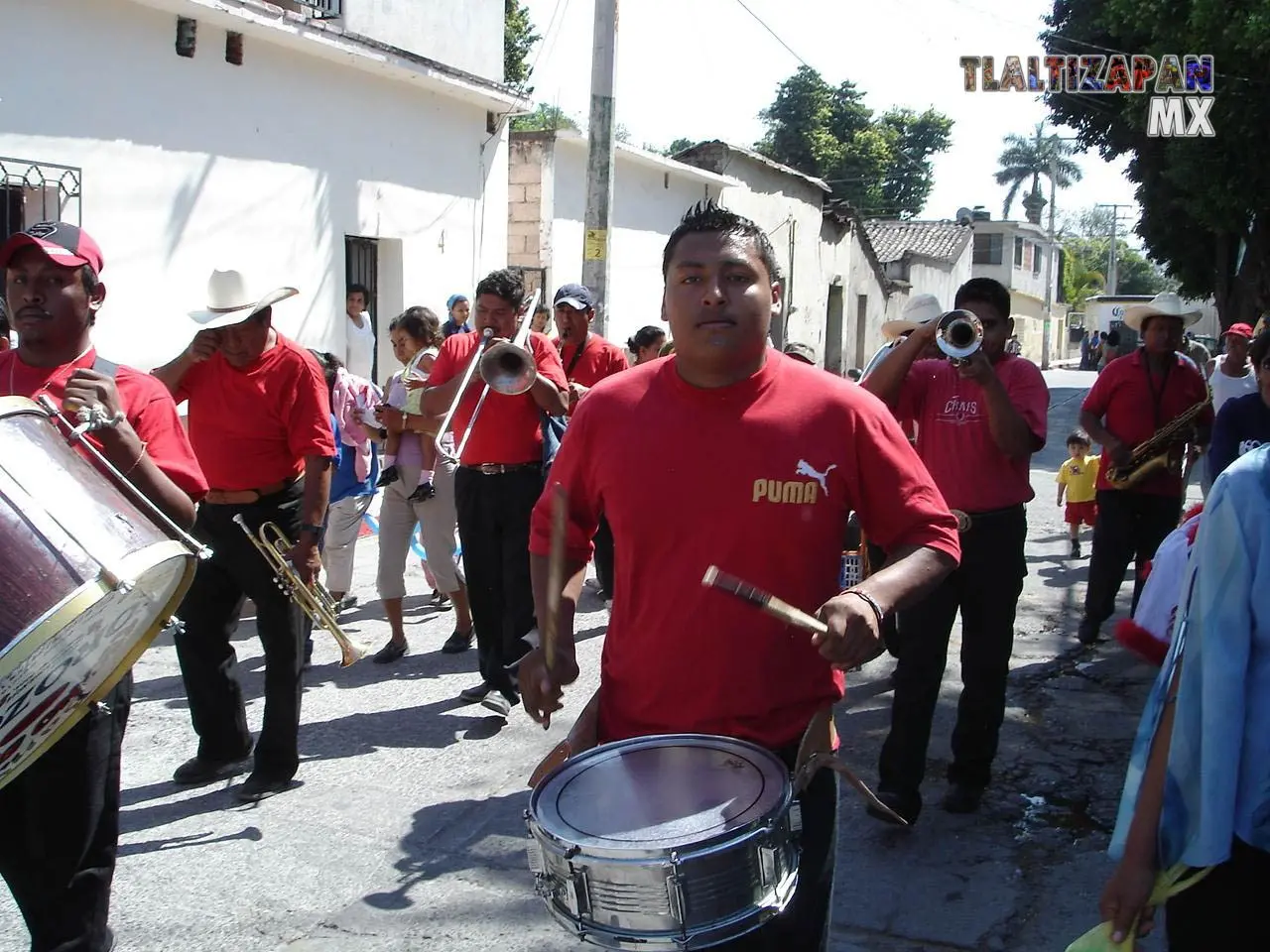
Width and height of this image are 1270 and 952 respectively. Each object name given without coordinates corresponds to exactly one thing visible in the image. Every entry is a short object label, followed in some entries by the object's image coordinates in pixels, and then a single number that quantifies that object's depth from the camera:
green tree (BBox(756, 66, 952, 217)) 46.91
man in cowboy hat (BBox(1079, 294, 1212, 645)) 7.13
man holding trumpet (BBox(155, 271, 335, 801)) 4.88
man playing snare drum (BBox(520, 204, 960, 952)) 2.53
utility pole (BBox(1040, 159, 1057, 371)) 61.44
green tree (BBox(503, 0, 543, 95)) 27.08
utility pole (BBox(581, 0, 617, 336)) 11.85
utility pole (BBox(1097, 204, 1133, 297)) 72.62
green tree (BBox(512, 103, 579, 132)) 38.51
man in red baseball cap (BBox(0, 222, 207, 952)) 3.00
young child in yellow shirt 10.60
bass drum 2.41
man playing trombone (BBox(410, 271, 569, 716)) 5.88
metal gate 9.22
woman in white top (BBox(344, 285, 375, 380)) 12.87
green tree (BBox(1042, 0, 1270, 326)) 16.28
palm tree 87.69
